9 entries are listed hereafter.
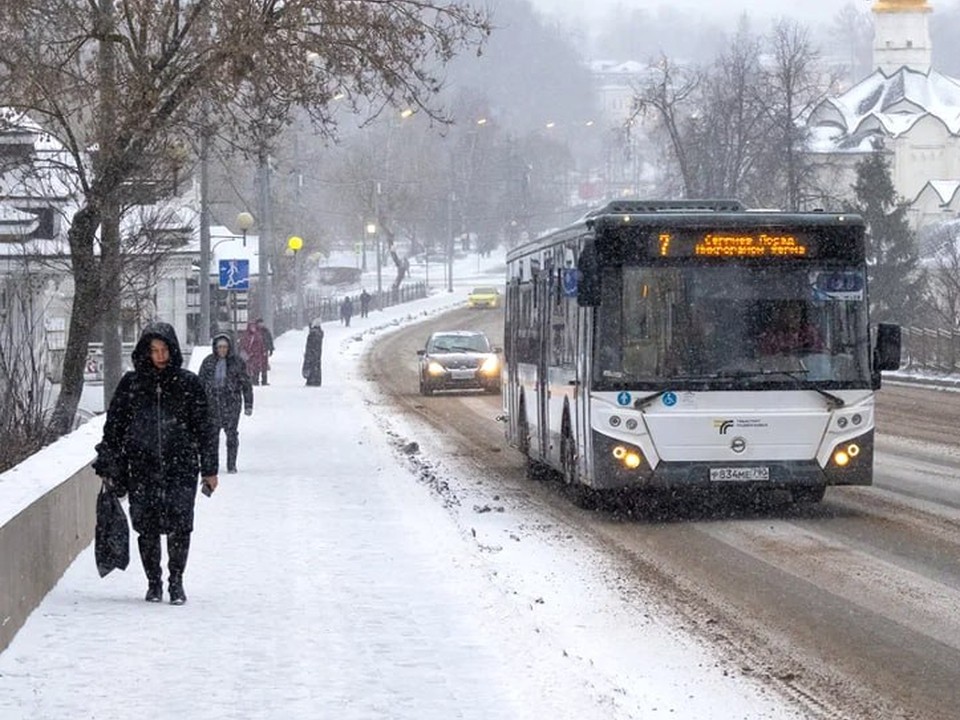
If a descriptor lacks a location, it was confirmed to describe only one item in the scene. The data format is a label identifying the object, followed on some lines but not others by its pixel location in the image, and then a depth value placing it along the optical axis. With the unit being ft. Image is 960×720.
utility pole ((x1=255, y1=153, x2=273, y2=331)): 173.78
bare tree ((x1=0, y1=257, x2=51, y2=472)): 75.77
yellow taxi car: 343.87
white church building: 458.50
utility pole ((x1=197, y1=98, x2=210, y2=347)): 136.87
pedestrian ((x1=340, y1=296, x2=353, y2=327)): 309.83
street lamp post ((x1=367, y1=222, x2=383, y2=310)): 339.77
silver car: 152.56
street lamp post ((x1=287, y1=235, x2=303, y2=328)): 156.76
